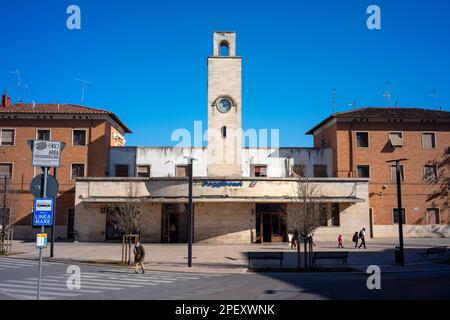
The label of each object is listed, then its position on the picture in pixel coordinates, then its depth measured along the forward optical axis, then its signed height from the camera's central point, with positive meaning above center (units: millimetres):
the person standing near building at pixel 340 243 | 30222 -2441
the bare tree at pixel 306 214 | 22066 -279
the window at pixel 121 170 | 42031 +3743
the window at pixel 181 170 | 42875 +3812
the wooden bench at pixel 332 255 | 21397 -2332
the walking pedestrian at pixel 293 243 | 30536 -2454
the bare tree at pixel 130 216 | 25469 -432
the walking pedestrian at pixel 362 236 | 30234 -1953
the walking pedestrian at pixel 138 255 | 18688 -1987
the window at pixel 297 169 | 41619 +3852
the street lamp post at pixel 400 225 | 21500 -828
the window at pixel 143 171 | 42562 +3699
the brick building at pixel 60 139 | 39594 +6015
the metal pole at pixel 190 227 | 21484 -919
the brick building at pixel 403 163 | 40438 +4515
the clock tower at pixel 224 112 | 36531 +8155
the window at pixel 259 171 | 43438 +3764
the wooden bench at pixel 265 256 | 21395 -2337
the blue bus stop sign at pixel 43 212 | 10234 -77
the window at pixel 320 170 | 43000 +3819
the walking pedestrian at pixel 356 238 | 31216 -2121
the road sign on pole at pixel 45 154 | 10836 +1378
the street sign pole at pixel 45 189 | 10477 +475
